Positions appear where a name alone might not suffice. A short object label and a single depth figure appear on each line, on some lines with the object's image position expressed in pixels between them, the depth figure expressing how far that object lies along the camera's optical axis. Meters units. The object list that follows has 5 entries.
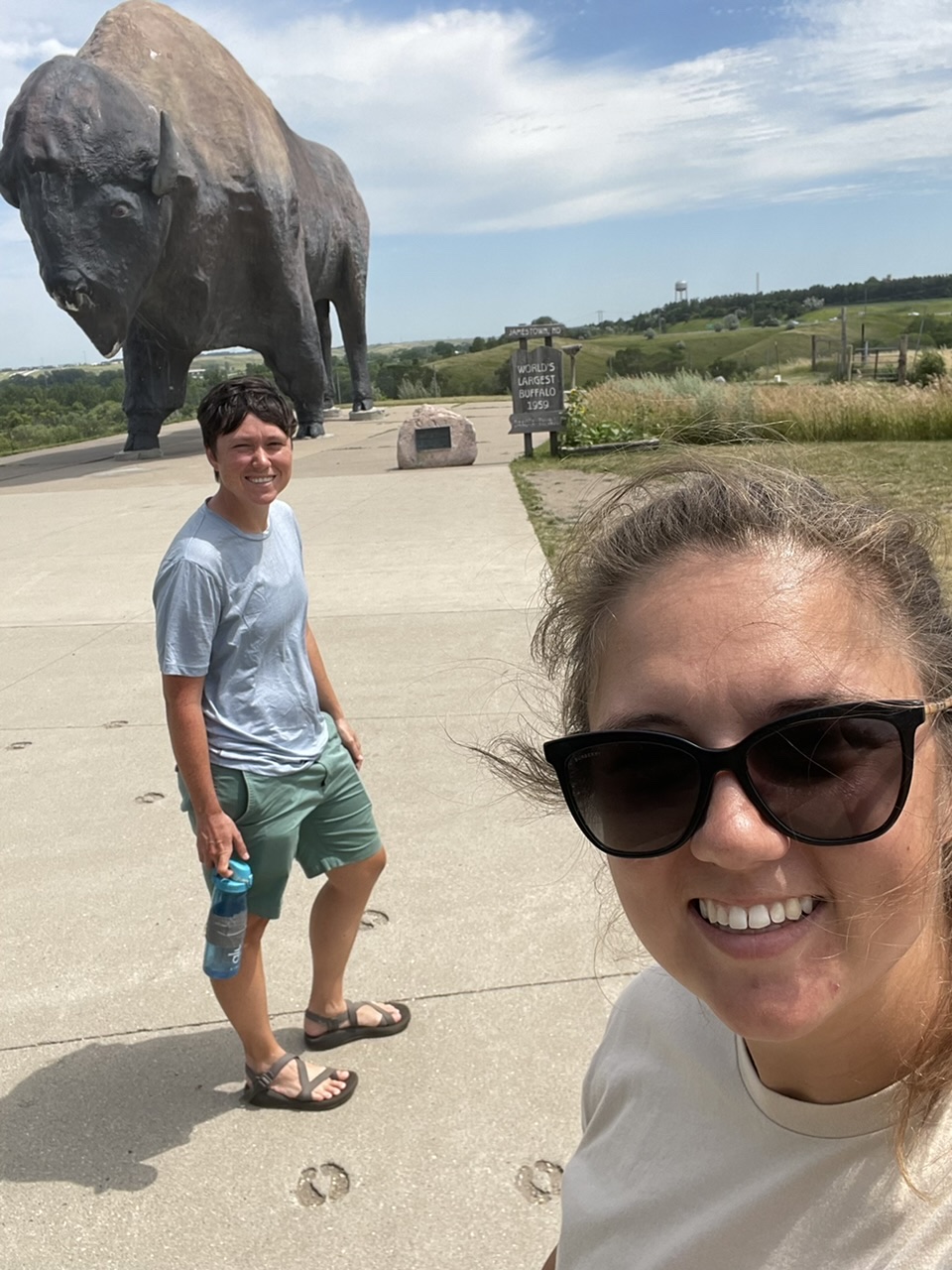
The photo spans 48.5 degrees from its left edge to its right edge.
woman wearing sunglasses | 0.97
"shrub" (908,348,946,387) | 25.67
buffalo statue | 13.27
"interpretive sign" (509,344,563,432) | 14.60
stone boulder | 15.19
